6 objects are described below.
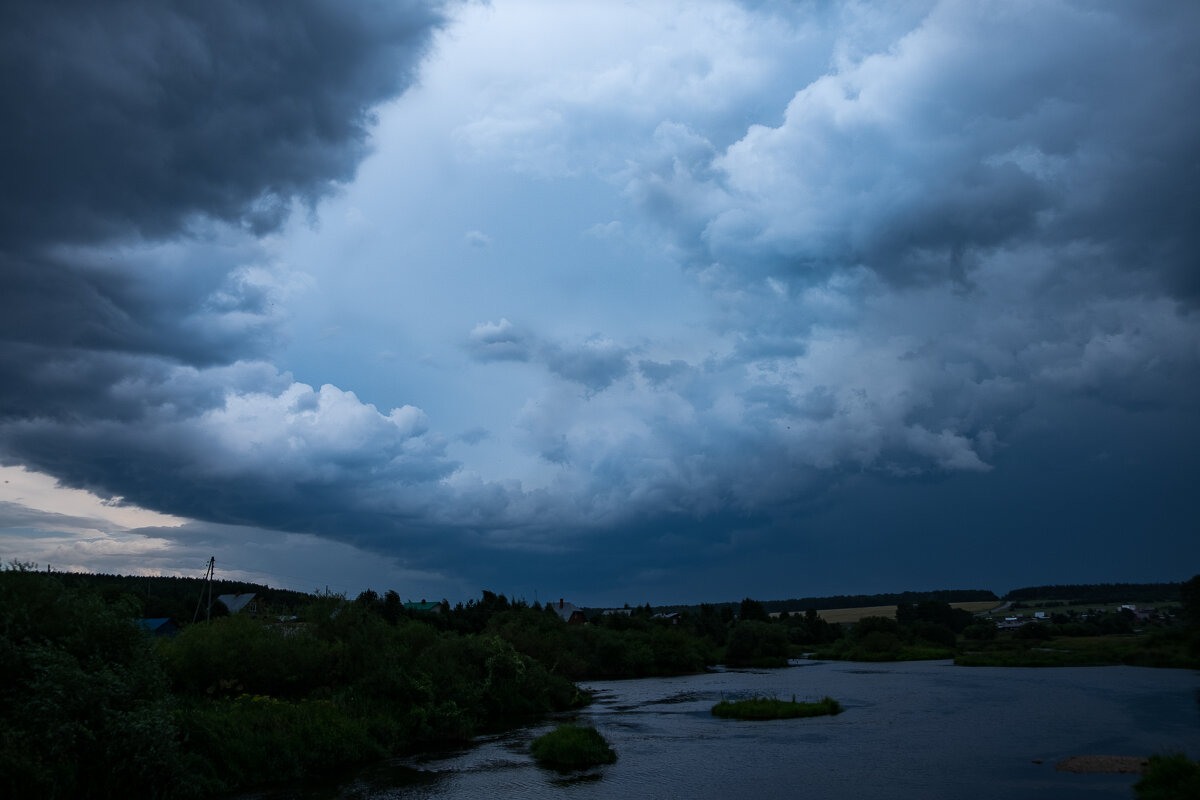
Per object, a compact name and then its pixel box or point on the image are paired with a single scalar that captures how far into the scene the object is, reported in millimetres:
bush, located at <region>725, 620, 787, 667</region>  125000
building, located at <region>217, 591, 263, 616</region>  121000
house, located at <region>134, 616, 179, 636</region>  97750
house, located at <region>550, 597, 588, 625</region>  149750
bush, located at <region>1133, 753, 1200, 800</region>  24516
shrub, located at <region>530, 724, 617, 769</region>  37466
